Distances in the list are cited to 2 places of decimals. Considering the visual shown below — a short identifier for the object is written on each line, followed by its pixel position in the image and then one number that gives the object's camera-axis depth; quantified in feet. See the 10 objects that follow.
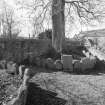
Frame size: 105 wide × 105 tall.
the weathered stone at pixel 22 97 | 8.56
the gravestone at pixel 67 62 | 22.91
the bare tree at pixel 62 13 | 32.83
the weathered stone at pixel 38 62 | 24.45
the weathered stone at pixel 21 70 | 17.72
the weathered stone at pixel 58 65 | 23.20
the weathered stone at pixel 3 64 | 21.80
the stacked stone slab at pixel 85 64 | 23.26
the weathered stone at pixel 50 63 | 23.71
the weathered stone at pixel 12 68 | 18.98
